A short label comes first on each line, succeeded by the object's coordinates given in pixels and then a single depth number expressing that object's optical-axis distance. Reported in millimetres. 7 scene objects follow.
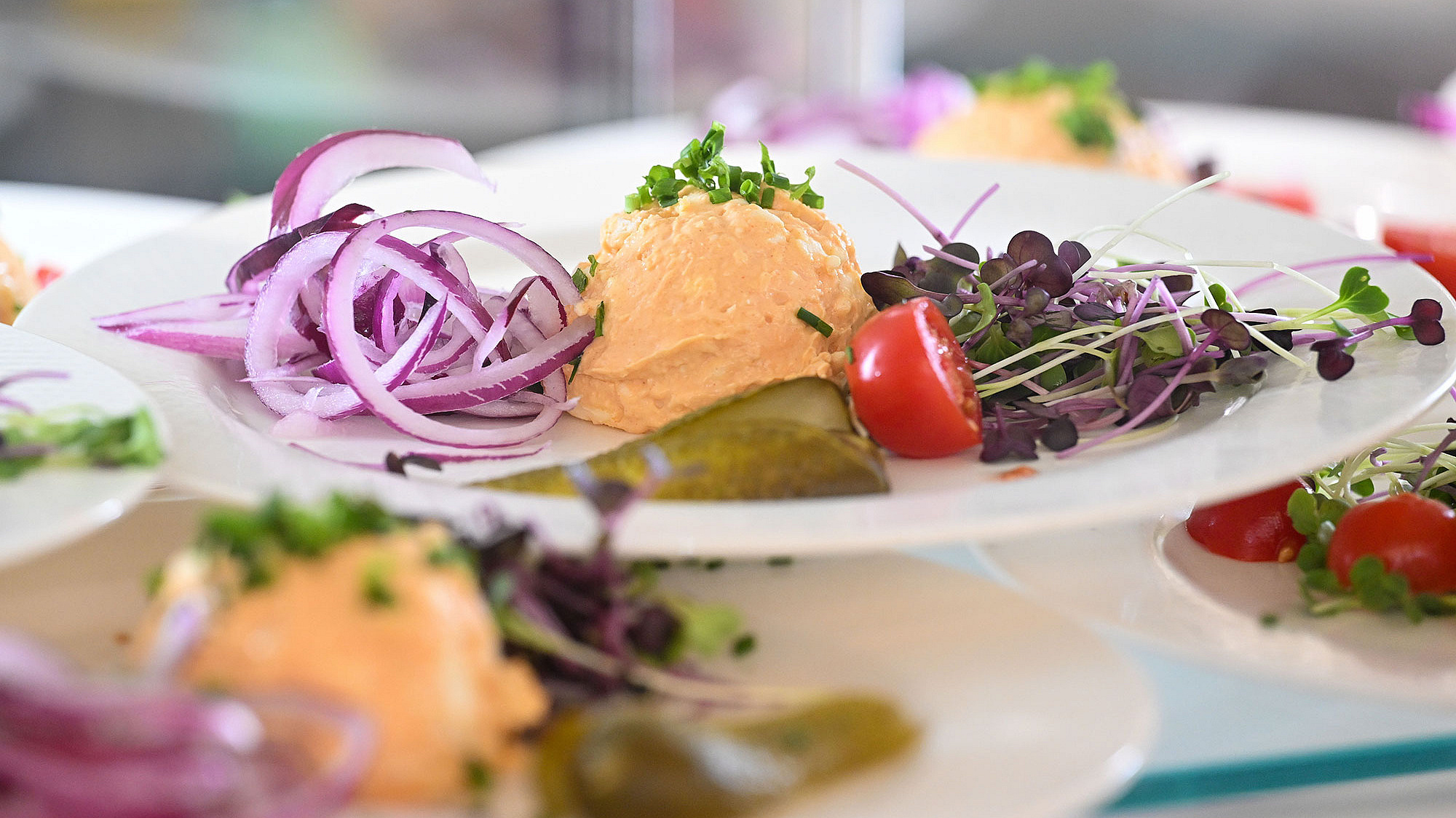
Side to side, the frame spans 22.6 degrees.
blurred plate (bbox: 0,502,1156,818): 597
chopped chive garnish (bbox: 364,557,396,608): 593
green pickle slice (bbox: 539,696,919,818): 591
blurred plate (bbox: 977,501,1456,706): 640
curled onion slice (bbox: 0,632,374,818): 580
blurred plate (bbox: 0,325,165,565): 612
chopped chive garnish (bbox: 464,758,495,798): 596
